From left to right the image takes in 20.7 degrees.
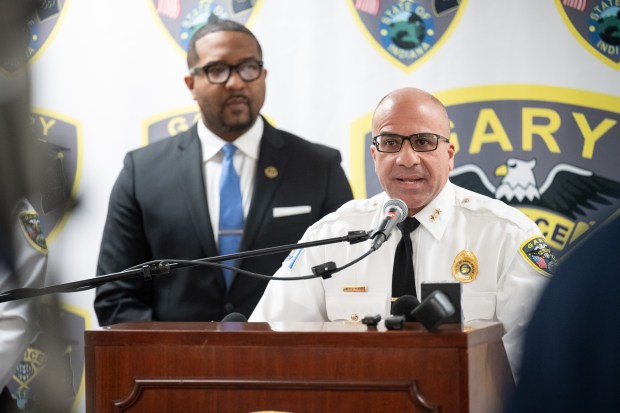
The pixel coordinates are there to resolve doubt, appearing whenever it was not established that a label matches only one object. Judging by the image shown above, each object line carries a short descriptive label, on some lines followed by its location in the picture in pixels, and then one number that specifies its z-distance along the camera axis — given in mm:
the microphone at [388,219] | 4089
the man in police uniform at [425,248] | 5687
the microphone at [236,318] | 4651
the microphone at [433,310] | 3519
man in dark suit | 7228
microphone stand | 4019
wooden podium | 3600
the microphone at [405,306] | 4068
